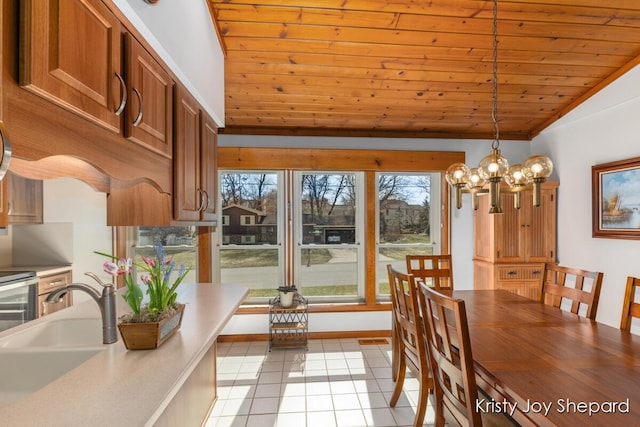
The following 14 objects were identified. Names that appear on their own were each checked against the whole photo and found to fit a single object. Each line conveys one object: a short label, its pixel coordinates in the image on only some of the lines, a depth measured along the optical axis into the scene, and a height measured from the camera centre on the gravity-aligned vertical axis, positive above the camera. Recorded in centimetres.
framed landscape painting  277 +16
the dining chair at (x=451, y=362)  133 -64
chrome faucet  130 -35
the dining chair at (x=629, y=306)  180 -49
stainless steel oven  249 -60
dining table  110 -62
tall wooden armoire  346 -27
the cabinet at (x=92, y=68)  71 +41
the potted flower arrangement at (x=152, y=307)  127 -37
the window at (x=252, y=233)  399 -17
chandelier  199 +26
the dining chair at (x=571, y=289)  202 -49
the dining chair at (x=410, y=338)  186 -77
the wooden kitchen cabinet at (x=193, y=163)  160 +31
